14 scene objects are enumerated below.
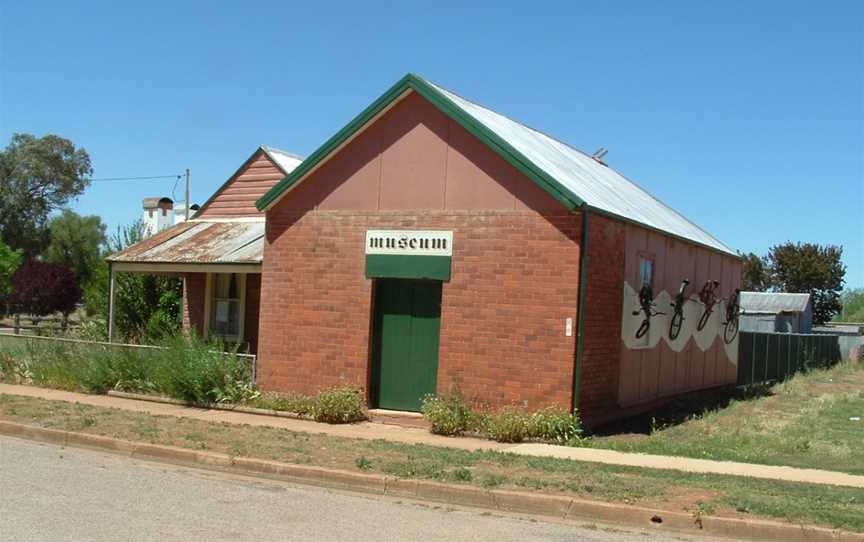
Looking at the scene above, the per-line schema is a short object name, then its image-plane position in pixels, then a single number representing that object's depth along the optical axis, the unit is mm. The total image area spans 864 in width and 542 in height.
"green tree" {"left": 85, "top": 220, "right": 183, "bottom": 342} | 23359
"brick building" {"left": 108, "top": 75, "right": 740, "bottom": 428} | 13688
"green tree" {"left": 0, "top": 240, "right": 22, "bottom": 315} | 52094
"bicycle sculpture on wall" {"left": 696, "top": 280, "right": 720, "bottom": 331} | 20141
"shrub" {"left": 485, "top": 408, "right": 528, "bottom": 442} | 13117
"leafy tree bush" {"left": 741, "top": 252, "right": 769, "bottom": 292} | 68625
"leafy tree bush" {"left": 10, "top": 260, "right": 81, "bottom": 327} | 44462
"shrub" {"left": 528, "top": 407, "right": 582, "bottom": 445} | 13117
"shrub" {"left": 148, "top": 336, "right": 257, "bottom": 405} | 16000
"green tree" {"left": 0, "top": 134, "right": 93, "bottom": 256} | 69000
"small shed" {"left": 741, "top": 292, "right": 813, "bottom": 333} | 42906
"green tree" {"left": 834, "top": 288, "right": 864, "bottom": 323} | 83438
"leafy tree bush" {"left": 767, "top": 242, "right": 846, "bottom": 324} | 65250
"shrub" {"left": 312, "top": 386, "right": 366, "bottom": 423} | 14656
